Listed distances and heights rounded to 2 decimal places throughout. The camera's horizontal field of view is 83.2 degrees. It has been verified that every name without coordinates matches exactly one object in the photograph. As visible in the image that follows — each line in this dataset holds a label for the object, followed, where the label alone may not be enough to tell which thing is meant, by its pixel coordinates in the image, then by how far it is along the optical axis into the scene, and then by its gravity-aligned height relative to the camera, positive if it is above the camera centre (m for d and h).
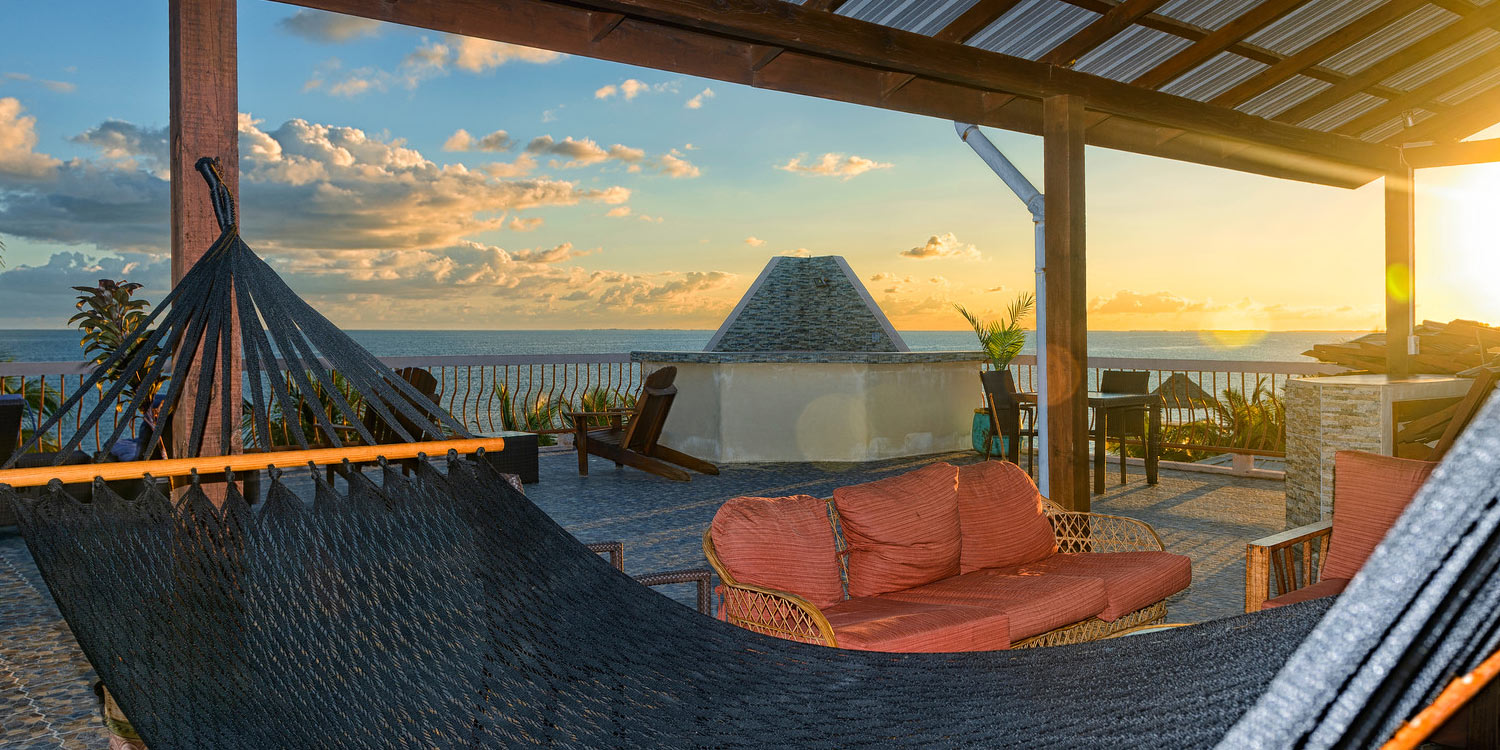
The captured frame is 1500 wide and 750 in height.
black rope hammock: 1.22 -0.49
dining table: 6.40 -0.40
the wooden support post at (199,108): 2.71 +0.86
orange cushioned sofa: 2.62 -0.74
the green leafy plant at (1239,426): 7.42 -0.55
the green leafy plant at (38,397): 6.65 -0.20
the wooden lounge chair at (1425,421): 4.26 -0.31
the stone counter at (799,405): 8.30 -0.36
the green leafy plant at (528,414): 9.56 -0.51
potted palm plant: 8.95 +0.36
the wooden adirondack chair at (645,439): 7.19 -0.61
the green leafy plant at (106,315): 6.21 +0.43
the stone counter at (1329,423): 4.39 -0.31
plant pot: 8.24 -0.66
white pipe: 5.36 +1.18
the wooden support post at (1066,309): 4.85 +0.34
